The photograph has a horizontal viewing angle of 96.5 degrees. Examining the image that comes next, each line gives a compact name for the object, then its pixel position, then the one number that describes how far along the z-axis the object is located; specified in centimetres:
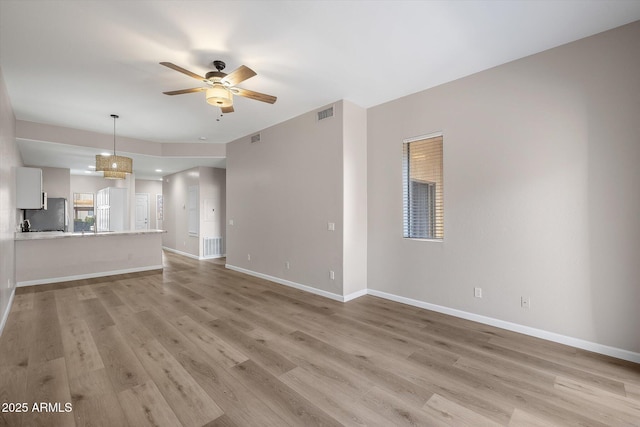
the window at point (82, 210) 1073
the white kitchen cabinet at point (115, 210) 902
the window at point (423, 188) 404
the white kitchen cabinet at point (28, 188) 539
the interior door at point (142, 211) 1213
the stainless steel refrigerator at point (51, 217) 830
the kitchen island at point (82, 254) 538
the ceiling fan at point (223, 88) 298
